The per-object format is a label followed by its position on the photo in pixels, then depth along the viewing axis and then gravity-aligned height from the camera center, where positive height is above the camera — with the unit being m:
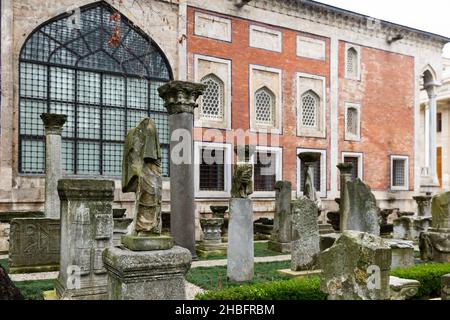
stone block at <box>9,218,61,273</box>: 9.11 -1.77
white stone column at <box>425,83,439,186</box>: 23.69 +2.12
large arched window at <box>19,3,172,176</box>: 13.73 +2.79
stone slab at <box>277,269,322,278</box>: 8.91 -2.34
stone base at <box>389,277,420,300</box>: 6.31 -1.88
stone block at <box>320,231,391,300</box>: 5.39 -1.36
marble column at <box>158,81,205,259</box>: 10.11 +0.17
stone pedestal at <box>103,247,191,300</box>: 4.88 -1.29
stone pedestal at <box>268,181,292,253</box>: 12.78 -1.68
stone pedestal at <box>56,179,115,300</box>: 6.79 -1.16
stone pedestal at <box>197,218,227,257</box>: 12.43 -2.22
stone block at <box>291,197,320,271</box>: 9.34 -1.59
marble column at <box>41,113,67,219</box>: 11.05 +0.30
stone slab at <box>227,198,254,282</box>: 8.54 -1.58
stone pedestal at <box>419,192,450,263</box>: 10.33 -1.72
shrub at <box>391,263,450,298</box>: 7.42 -2.00
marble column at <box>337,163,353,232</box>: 9.63 -0.99
